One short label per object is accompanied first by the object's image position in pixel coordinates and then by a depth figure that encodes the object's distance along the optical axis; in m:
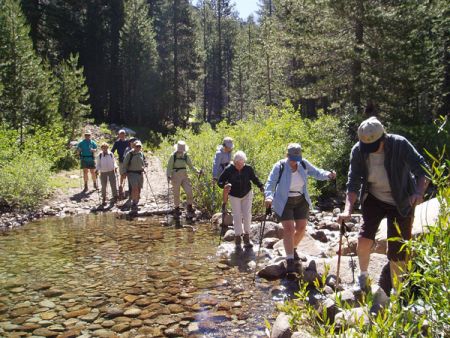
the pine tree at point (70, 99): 23.00
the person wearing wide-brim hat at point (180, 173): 11.99
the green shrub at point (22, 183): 12.84
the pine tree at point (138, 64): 36.50
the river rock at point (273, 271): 7.20
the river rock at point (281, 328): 4.70
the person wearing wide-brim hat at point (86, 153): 15.56
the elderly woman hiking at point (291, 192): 6.76
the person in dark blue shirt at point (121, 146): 14.09
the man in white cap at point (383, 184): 4.69
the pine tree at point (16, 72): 18.58
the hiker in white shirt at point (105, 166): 14.02
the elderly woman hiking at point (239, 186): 8.31
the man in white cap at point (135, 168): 12.89
